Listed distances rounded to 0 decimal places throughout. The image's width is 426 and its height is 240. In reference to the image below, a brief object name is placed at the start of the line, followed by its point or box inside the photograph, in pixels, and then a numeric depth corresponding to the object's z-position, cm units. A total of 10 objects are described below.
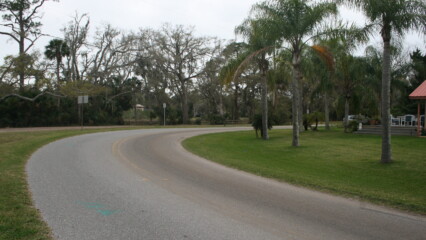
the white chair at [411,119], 3219
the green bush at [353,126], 2808
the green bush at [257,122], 2469
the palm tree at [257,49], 1839
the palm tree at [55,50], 3888
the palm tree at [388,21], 1249
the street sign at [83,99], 2872
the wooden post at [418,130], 2313
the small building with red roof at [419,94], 2186
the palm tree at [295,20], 1798
